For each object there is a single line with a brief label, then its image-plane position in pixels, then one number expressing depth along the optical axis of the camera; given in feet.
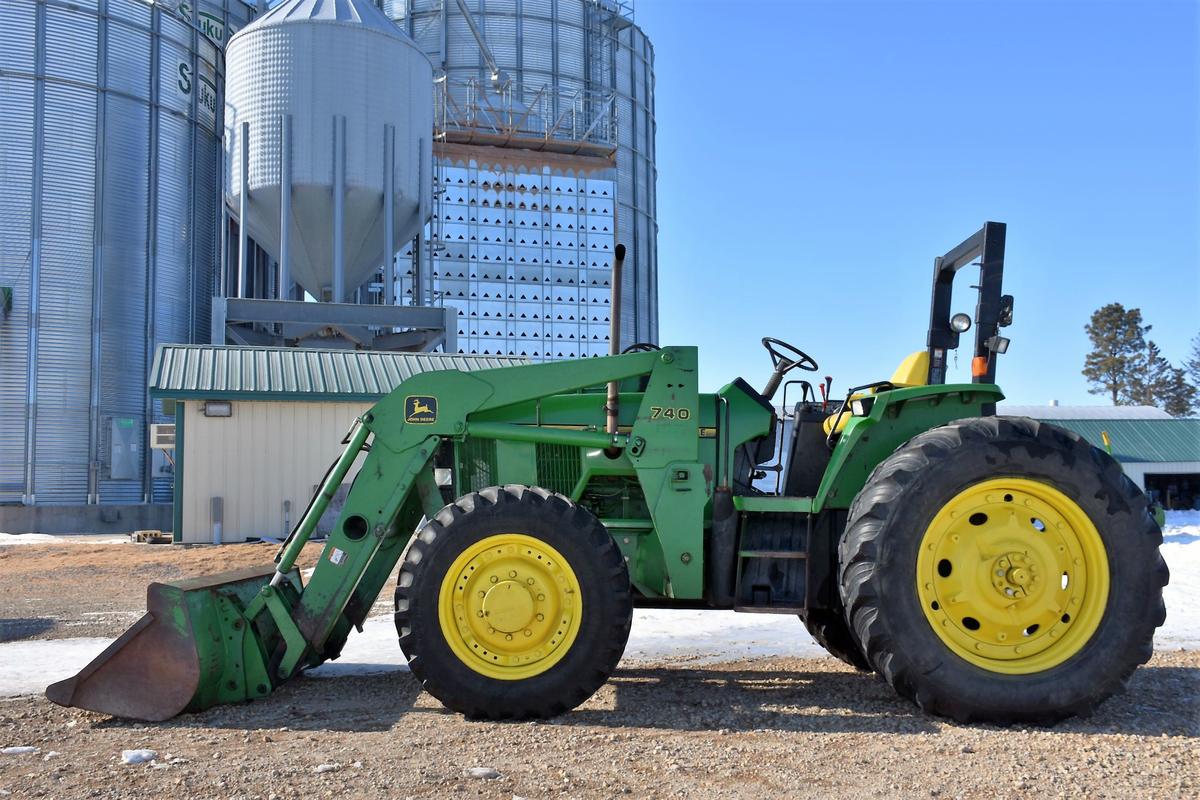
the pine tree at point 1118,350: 170.40
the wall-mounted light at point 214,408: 56.85
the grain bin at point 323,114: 71.97
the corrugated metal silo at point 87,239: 76.74
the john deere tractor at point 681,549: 16.16
